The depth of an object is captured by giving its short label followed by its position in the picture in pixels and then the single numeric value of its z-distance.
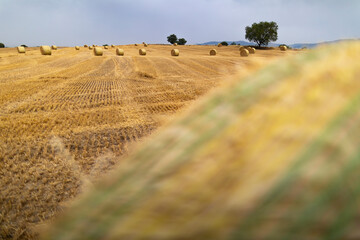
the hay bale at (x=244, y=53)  26.35
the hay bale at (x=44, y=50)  25.72
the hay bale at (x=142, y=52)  27.39
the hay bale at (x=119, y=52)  25.86
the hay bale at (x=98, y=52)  24.92
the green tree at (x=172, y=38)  85.81
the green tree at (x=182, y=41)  84.81
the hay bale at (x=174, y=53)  27.67
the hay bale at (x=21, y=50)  28.84
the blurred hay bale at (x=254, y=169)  0.72
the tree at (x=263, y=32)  53.00
